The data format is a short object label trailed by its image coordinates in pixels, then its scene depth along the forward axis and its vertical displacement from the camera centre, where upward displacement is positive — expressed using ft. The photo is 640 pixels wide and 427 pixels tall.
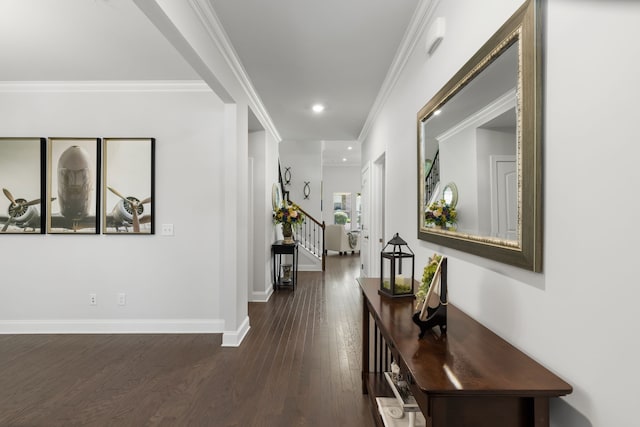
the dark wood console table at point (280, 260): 17.13 -2.65
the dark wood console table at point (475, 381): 2.94 -1.60
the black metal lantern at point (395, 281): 5.98 -1.31
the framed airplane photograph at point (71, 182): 10.94 +1.01
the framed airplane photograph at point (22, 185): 10.91 +0.90
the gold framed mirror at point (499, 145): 3.52 +0.94
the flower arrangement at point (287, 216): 17.16 -0.18
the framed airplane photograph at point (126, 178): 11.00 +1.16
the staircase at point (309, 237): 23.71 -1.93
